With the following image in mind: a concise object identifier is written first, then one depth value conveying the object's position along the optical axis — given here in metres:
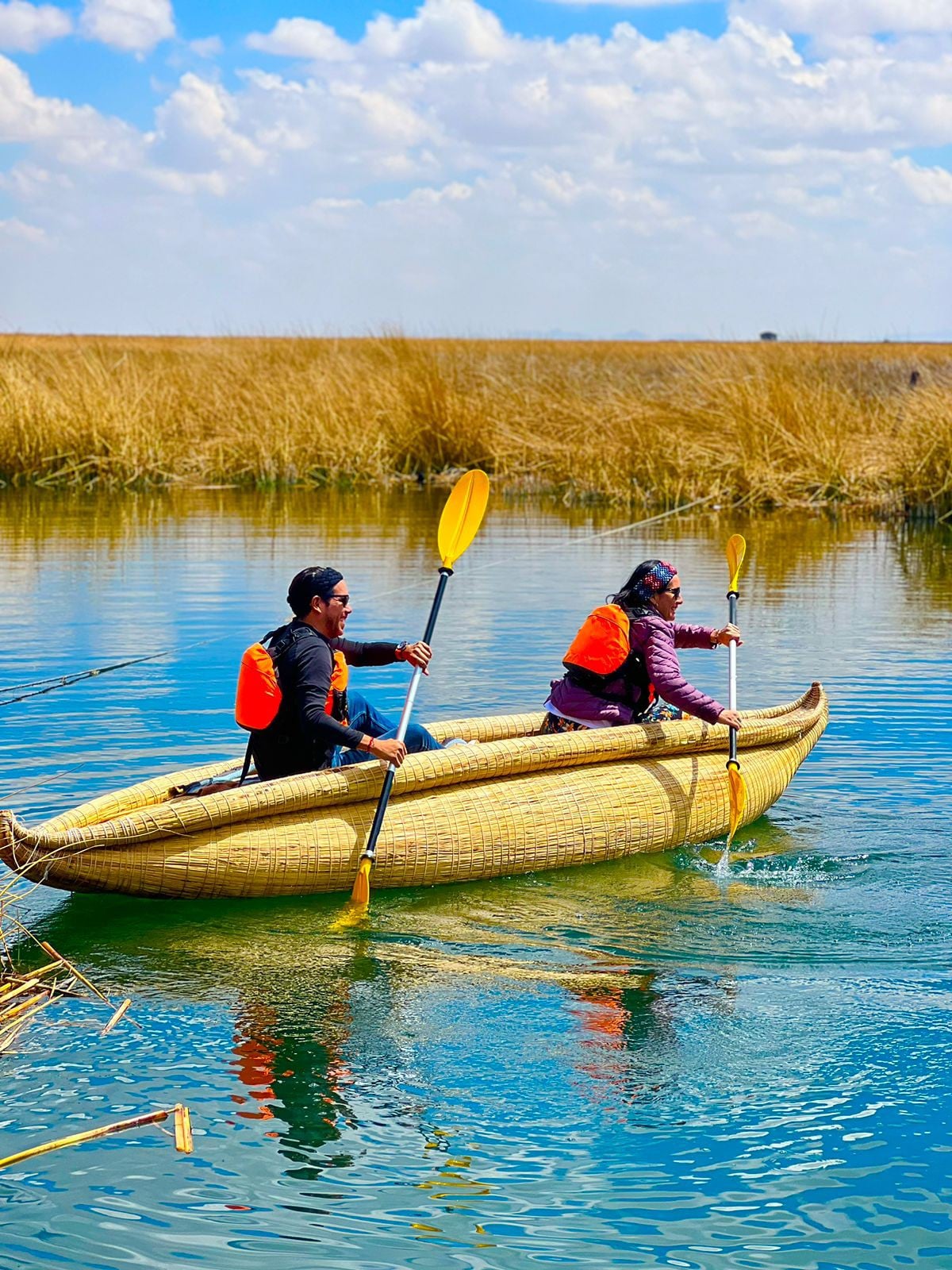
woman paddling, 7.83
